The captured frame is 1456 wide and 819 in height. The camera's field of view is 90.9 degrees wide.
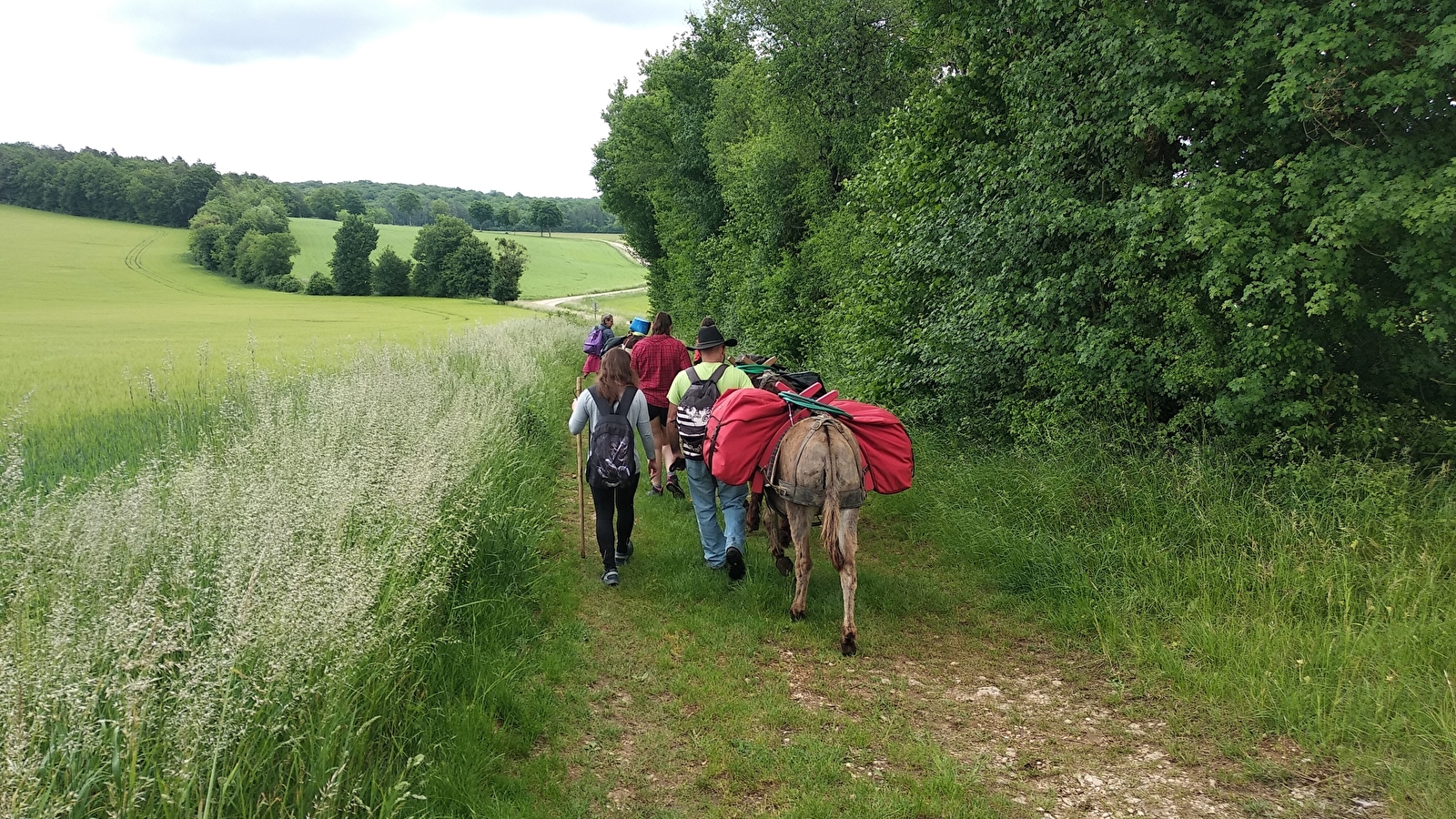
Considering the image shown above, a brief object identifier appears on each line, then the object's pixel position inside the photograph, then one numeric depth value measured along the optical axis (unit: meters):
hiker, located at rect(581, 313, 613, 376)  11.16
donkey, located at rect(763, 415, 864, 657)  5.33
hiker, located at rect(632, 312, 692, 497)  8.87
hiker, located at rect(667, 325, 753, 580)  6.72
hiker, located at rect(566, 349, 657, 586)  6.26
